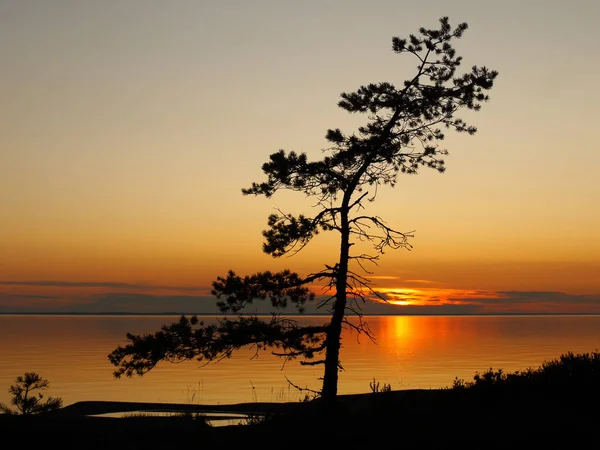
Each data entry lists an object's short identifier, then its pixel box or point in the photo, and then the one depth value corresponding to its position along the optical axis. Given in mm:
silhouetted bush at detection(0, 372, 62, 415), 24062
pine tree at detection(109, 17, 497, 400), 21875
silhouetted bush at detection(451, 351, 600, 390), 17891
